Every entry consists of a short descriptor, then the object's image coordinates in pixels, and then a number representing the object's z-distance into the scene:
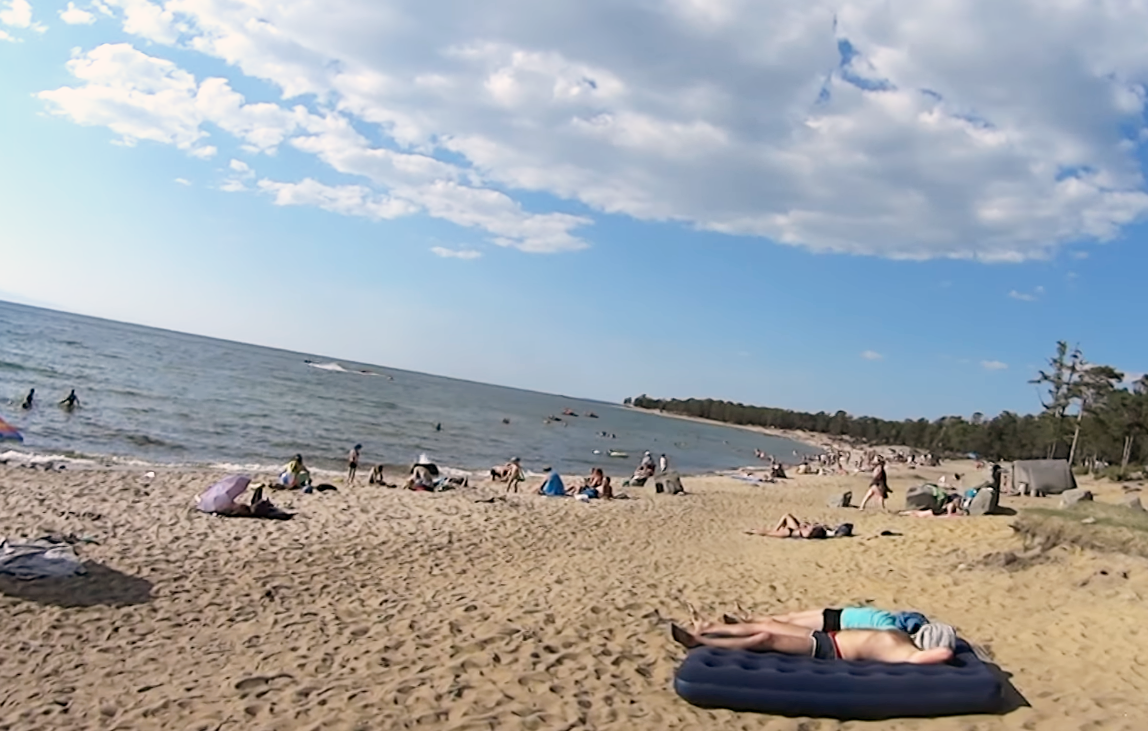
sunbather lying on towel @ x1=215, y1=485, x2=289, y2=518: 12.27
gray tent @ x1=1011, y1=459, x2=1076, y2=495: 22.30
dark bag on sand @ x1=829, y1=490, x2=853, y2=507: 20.72
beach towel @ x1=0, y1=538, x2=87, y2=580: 7.33
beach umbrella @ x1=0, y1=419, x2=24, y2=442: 11.64
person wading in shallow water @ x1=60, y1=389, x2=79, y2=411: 26.95
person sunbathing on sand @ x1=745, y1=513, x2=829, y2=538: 13.75
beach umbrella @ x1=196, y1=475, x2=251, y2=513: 12.26
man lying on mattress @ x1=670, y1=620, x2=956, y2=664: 5.64
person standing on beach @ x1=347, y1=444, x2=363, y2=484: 19.34
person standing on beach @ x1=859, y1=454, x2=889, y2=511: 18.66
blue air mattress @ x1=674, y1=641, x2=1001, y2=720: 5.14
